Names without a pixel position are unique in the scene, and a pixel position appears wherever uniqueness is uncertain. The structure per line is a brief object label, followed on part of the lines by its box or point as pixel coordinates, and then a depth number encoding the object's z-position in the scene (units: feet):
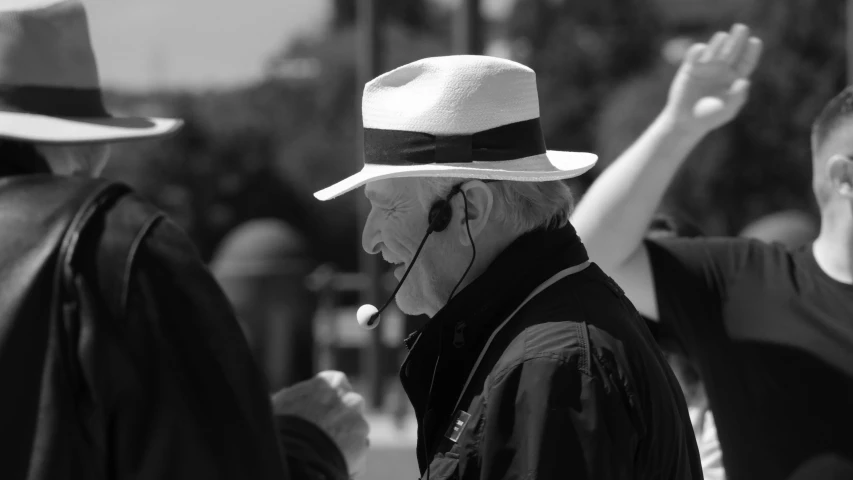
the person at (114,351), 17.69
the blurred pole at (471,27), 34.98
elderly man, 17.44
